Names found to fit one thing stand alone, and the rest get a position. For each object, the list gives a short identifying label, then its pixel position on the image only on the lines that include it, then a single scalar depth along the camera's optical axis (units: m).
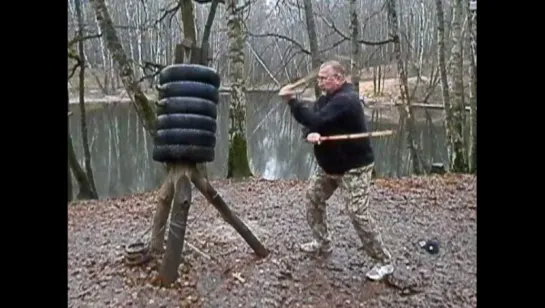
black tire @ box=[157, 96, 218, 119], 1.78
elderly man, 1.84
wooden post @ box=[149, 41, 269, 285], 1.89
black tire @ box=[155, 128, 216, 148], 1.79
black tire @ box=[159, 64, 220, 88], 1.81
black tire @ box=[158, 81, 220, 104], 1.79
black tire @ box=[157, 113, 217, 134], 1.78
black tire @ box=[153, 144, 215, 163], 1.81
